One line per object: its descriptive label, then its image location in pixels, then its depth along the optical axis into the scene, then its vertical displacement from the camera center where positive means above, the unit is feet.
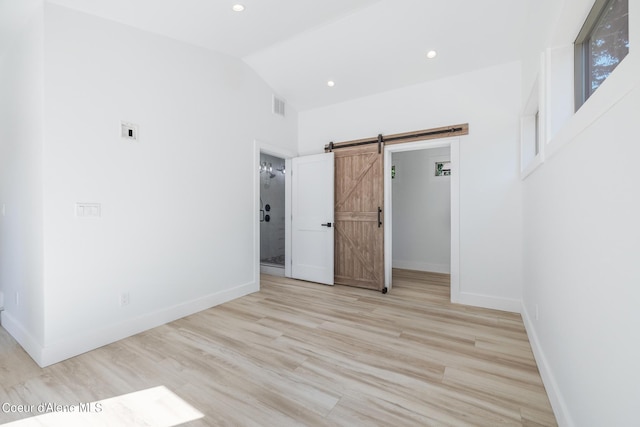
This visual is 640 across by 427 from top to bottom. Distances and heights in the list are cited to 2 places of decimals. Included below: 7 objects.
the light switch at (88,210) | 7.90 +0.01
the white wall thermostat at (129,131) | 8.83 +2.60
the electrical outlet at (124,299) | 8.83 -2.84
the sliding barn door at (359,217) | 13.85 -0.32
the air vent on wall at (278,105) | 14.73 +5.71
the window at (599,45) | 4.15 +2.99
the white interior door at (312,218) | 14.75 -0.39
